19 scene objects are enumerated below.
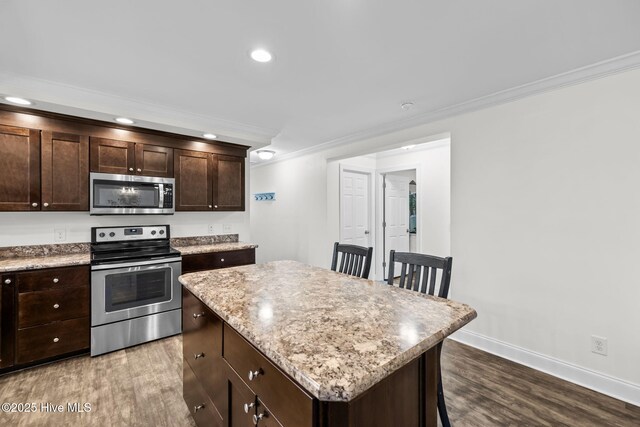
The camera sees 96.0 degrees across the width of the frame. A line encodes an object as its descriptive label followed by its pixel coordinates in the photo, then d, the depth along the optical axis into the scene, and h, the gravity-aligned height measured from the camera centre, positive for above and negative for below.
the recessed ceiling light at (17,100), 2.39 +0.94
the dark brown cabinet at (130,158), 3.01 +0.59
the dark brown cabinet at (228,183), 3.86 +0.39
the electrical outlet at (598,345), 2.17 -1.01
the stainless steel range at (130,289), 2.74 -0.80
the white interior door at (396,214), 5.46 -0.05
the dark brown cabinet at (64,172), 2.74 +0.38
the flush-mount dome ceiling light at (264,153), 4.55 +0.92
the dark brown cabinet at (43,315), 2.38 -0.92
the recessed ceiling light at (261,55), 2.01 +1.11
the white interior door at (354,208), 4.98 +0.06
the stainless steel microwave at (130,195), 2.99 +0.18
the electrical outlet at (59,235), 3.00 -0.26
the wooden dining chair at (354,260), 2.16 -0.38
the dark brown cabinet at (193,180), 3.54 +0.39
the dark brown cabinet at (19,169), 2.56 +0.38
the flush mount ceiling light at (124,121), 2.88 +0.93
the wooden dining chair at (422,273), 1.69 -0.39
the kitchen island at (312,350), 0.82 -0.45
